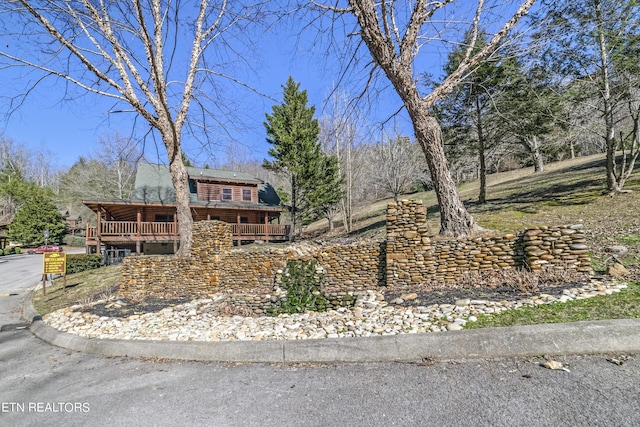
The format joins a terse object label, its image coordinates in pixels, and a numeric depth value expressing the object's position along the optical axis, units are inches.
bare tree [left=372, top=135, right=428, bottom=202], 727.7
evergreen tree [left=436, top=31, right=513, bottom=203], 564.7
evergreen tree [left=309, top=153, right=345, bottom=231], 846.5
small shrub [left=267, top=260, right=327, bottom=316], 221.9
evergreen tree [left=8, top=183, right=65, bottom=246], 1296.8
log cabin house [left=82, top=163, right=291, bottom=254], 713.0
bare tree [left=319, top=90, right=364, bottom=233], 836.6
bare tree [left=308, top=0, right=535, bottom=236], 269.4
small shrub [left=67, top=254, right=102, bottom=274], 560.4
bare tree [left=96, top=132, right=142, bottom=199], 1244.7
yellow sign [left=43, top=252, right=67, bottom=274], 343.3
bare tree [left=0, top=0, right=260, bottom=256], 302.2
